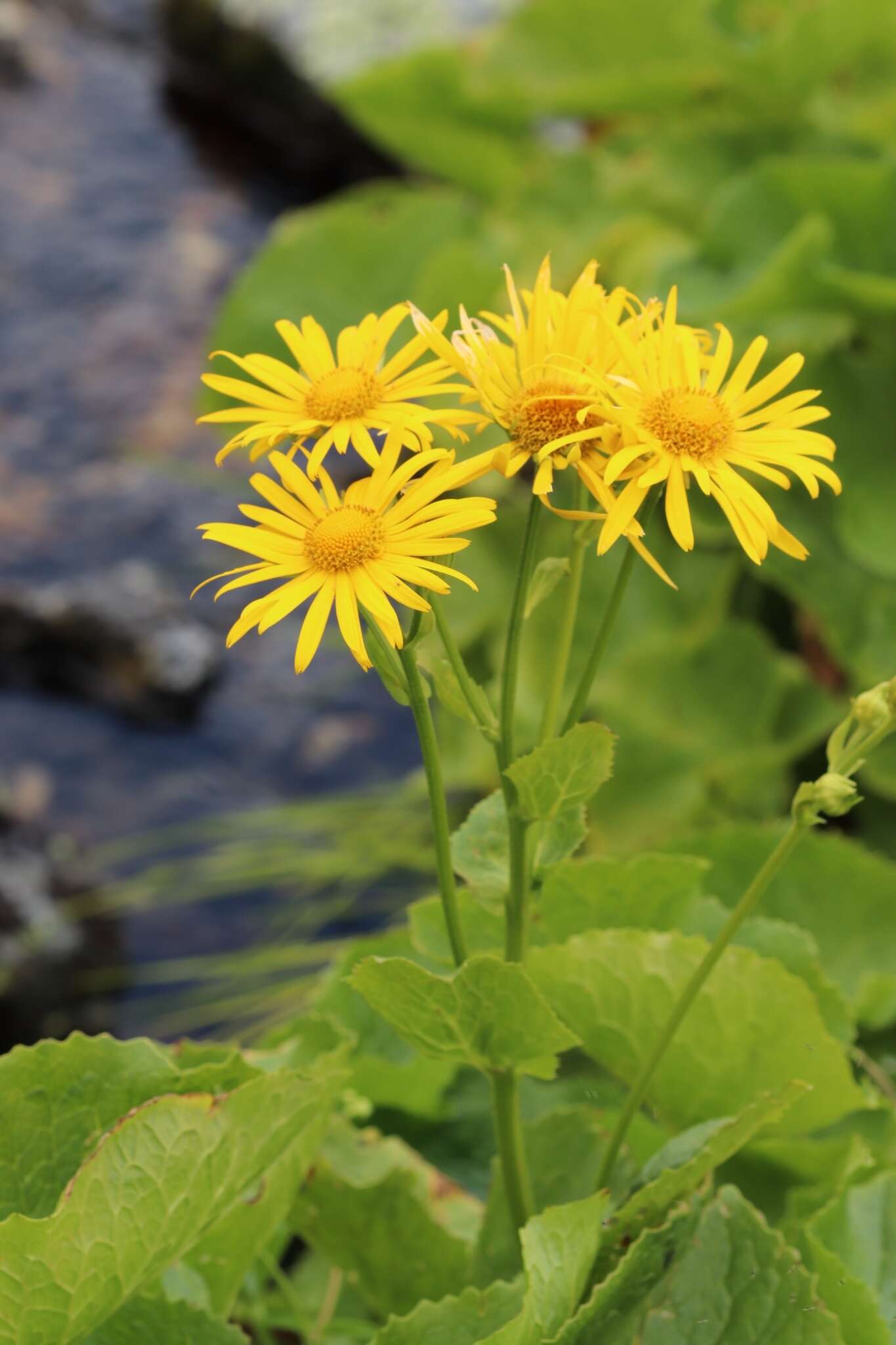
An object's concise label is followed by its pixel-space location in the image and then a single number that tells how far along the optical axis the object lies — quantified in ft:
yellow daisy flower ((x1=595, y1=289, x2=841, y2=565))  3.80
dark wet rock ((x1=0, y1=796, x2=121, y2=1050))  8.64
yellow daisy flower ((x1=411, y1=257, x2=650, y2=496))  3.84
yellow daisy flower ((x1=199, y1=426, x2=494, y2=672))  3.77
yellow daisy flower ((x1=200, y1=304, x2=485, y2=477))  3.86
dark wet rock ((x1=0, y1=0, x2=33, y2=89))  16.03
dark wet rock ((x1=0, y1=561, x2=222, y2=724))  11.00
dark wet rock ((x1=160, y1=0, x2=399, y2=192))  15.45
